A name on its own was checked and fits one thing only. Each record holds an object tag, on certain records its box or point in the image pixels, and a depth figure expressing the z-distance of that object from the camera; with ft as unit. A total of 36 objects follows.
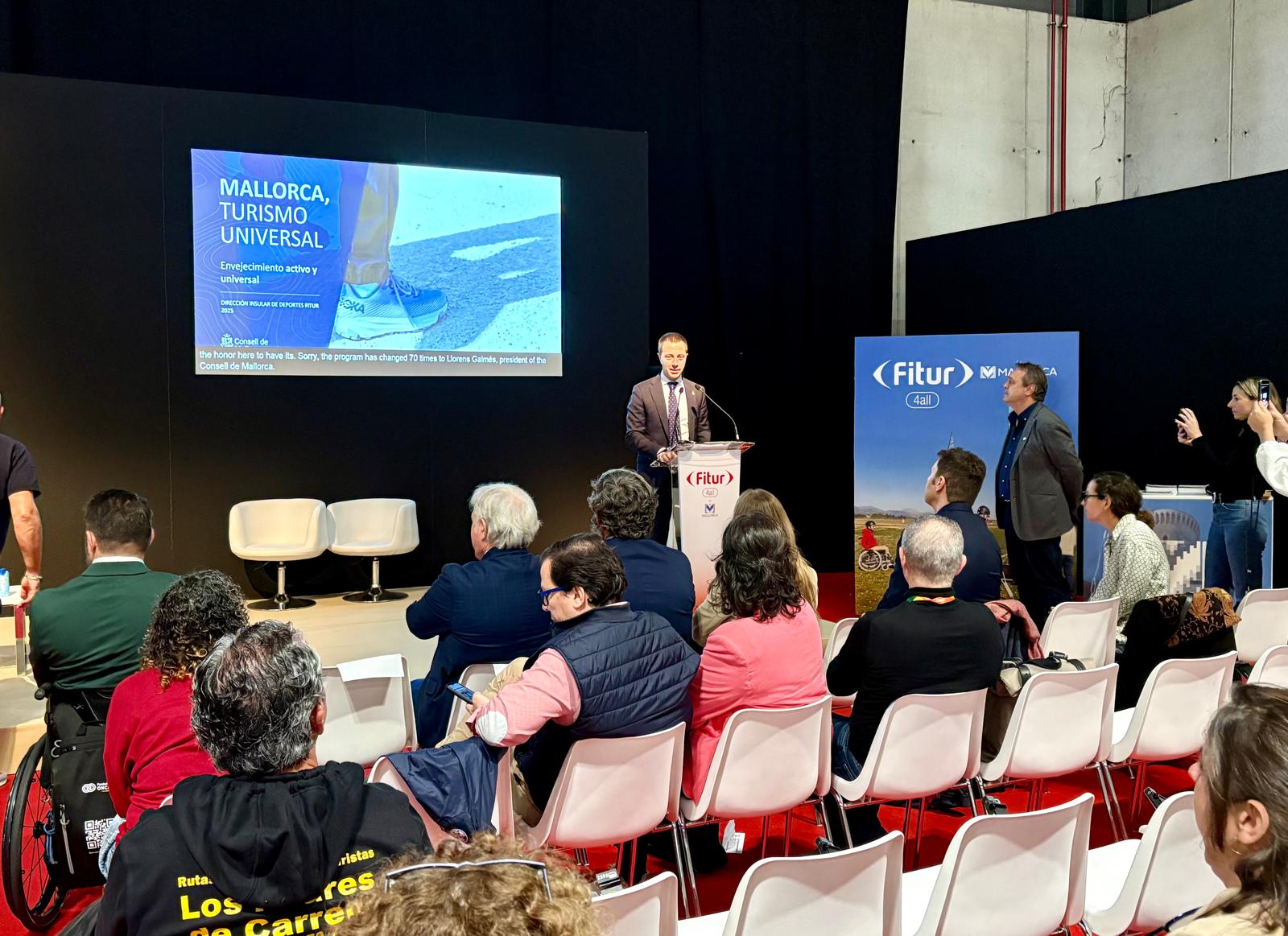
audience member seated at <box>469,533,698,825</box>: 9.26
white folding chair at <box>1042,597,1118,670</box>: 14.58
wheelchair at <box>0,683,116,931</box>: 9.40
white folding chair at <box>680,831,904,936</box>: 6.68
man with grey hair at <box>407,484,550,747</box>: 12.25
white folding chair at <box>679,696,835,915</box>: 10.12
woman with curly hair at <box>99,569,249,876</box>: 7.96
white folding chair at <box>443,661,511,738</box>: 11.71
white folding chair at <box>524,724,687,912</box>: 9.37
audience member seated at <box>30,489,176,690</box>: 9.87
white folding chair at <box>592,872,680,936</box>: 6.19
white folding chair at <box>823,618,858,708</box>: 15.15
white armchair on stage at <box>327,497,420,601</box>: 25.08
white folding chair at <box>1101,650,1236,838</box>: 11.64
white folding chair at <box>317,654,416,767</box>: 10.80
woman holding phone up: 22.54
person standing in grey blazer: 22.06
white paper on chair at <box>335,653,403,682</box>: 10.77
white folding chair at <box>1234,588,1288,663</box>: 15.58
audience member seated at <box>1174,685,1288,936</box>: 4.85
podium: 20.15
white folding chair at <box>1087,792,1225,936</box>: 7.61
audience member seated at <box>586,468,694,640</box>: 12.65
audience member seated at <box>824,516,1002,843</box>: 10.89
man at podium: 22.66
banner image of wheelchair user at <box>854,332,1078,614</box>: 24.56
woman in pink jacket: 10.75
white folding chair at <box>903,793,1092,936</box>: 7.34
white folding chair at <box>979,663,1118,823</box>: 11.11
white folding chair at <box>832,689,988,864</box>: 10.53
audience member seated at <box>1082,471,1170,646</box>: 15.66
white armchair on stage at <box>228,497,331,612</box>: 23.72
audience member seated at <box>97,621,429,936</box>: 5.24
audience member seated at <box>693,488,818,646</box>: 12.08
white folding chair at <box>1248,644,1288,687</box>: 12.25
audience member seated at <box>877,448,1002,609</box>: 14.51
